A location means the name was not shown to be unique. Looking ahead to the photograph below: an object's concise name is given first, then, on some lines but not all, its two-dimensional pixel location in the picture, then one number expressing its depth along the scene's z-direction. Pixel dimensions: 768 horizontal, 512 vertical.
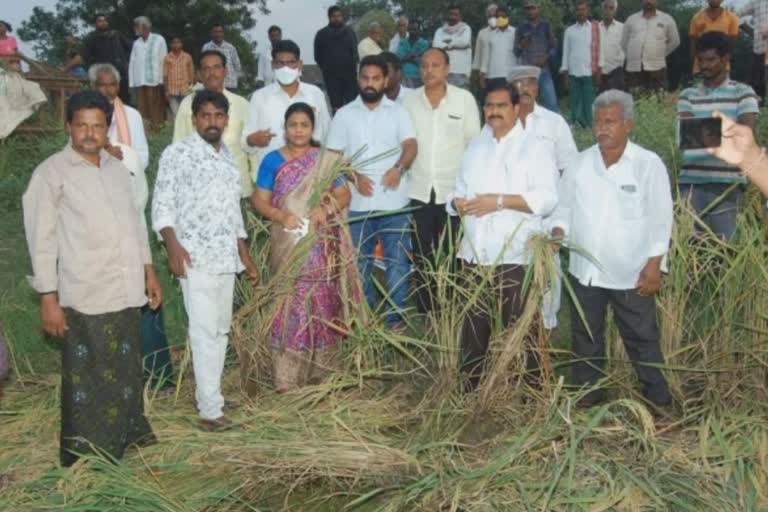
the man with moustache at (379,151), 5.25
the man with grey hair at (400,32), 12.16
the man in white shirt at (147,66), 11.55
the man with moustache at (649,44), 10.44
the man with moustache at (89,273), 3.62
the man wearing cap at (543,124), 5.39
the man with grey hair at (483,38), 11.00
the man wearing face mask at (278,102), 5.60
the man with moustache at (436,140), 5.55
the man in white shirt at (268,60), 12.01
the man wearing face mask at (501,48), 10.88
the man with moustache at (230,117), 5.40
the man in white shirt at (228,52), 11.88
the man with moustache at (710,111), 4.88
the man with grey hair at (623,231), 4.11
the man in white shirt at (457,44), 11.38
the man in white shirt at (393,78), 6.57
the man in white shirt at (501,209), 4.25
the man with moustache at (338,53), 11.12
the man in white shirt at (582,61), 10.79
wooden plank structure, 11.05
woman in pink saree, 4.52
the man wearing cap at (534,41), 10.52
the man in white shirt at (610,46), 10.78
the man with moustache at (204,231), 4.12
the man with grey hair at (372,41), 11.43
